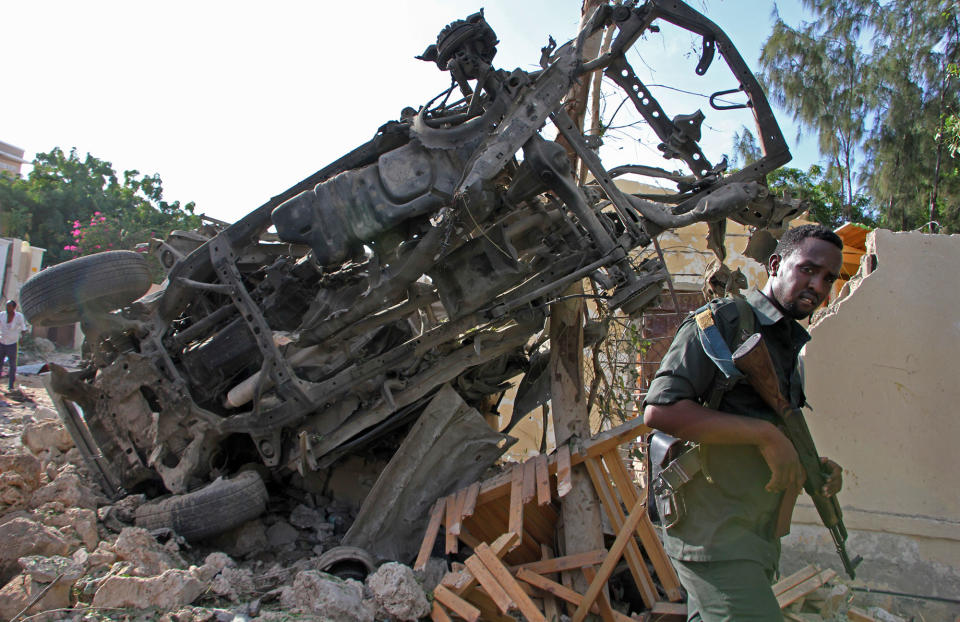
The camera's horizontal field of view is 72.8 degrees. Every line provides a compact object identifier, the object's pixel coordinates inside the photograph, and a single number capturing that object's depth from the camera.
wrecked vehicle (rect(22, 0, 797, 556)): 4.07
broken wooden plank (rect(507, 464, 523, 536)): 3.95
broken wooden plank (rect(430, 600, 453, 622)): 3.49
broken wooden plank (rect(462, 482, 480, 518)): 4.32
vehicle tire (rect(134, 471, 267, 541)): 4.44
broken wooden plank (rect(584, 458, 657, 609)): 4.26
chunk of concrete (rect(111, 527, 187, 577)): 3.52
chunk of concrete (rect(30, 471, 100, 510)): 4.18
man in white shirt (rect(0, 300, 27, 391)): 9.73
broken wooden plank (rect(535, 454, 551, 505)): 4.06
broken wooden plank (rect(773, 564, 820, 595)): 3.94
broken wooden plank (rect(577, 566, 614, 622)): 3.96
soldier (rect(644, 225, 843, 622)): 1.97
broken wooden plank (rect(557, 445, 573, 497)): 4.04
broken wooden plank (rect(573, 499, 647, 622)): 3.94
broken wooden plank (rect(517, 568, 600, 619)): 4.03
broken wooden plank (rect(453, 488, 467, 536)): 4.23
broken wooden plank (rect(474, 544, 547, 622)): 3.54
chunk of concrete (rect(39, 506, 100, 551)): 3.82
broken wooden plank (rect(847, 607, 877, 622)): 3.76
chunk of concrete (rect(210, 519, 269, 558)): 4.70
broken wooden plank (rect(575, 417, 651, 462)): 4.20
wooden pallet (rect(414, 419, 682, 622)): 3.71
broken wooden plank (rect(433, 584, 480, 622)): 3.48
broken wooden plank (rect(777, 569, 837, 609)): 3.82
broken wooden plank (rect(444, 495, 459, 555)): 4.10
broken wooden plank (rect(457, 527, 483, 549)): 4.54
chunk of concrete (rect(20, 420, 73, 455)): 5.66
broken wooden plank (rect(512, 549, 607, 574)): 4.23
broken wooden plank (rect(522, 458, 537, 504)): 4.10
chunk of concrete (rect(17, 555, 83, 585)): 2.94
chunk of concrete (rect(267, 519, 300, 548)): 4.89
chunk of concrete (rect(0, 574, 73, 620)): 2.71
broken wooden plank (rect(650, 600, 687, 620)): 4.05
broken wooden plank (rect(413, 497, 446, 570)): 4.16
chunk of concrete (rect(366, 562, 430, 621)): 3.43
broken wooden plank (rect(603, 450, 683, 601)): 4.27
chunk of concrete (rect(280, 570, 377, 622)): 3.22
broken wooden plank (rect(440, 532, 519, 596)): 3.65
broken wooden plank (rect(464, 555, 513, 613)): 3.56
